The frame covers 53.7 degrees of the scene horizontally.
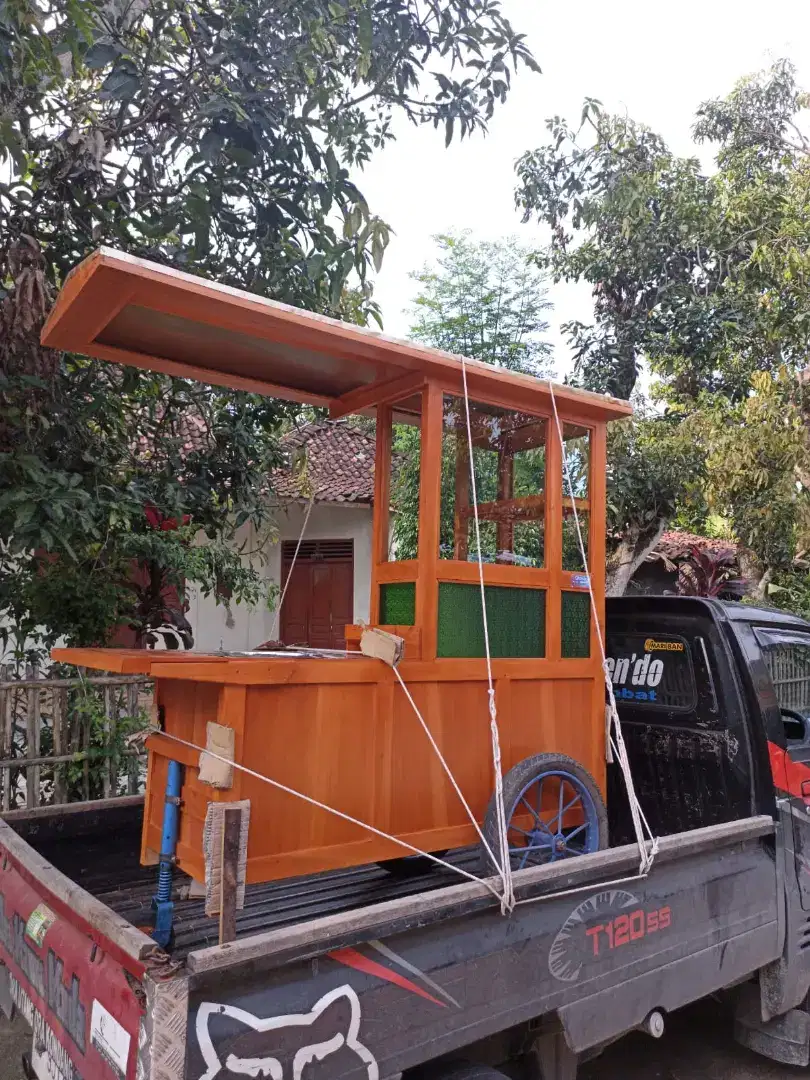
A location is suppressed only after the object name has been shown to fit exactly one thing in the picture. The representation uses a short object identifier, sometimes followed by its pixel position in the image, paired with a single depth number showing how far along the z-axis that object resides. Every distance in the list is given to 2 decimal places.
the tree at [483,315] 9.70
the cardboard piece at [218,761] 2.05
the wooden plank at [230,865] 1.74
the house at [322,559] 9.97
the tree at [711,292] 8.45
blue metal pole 2.09
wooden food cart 2.36
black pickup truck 1.71
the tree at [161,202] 3.87
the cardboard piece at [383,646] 2.54
